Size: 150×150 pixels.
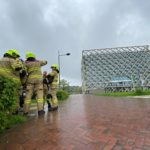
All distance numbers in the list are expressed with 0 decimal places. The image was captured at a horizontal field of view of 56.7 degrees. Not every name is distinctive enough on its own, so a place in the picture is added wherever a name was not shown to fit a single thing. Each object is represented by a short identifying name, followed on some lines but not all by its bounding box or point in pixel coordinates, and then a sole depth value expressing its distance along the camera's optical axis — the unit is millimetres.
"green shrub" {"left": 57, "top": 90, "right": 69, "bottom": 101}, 10247
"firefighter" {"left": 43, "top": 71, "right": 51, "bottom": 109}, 5232
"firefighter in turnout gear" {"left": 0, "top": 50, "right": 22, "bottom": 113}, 3679
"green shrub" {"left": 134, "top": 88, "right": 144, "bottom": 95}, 14046
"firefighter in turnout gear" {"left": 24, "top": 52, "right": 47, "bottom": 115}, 4131
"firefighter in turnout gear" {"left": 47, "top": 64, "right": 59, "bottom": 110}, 5129
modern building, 50861
